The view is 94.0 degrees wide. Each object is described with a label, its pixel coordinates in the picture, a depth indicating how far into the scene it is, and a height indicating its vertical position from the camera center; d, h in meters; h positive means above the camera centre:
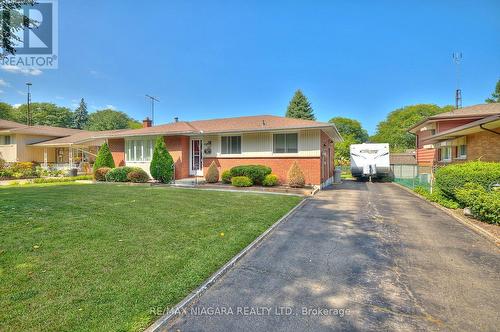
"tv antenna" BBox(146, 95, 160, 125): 21.10 +5.56
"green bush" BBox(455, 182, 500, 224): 6.07 -1.02
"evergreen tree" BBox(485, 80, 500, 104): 38.53 +11.73
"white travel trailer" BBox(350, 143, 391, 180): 19.00 +0.42
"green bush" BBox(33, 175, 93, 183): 16.95 -1.06
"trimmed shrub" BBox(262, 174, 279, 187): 12.80 -0.81
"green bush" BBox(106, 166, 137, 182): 15.34 -0.57
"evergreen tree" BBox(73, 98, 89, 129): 55.85 +11.83
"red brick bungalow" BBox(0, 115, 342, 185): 13.36 +1.36
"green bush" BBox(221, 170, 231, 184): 13.87 -0.65
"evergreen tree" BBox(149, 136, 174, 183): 14.28 +0.08
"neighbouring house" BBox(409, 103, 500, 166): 9.71 +1.49
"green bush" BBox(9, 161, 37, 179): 19.47 -0.40
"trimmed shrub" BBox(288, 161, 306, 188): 12.32 -0.67
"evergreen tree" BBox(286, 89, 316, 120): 44.41 +11.13
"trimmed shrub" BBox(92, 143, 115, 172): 16.97 +0.47
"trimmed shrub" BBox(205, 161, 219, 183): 14.39 -0.60
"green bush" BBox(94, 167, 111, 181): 16.12 -0.53
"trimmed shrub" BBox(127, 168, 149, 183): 14.80 -0.68
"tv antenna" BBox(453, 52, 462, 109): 17.00 +7.78
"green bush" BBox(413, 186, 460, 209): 8.51 -1.38
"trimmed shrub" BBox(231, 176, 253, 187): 12.77 -0.87
